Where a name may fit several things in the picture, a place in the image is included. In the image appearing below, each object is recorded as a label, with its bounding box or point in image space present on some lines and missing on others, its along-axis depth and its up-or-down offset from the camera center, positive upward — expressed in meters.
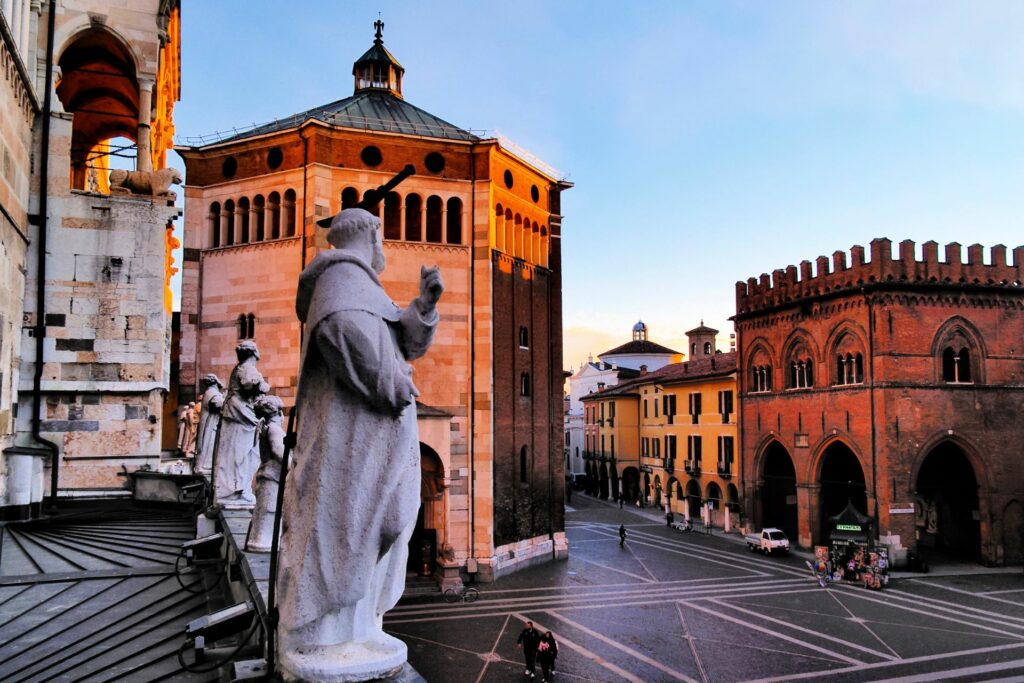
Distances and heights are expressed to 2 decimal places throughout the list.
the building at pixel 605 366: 78.88 +4.40
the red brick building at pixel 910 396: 30.27 +0.56
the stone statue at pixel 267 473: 6.13 -0.53
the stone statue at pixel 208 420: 11.26 -0.15
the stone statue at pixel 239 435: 8.39 -0.27
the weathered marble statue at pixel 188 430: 20.58 -0.56
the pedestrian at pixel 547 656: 15.95 -4.98
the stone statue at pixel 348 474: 3.29 -0.27
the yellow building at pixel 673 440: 41.44 -1.90
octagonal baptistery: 27.12 +4.71
